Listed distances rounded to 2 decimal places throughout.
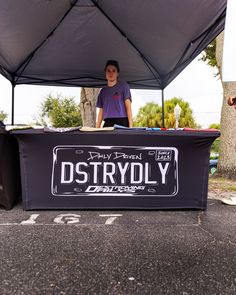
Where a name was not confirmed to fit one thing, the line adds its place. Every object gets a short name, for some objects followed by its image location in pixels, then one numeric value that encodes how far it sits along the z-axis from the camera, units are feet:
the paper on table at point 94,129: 8.59
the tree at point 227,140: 18.30
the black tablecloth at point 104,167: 8.77
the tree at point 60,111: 94.06
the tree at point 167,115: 115.55
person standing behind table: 11.72
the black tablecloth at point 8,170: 8.81
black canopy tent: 10.72
